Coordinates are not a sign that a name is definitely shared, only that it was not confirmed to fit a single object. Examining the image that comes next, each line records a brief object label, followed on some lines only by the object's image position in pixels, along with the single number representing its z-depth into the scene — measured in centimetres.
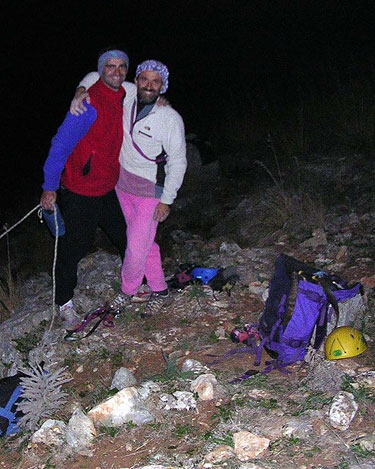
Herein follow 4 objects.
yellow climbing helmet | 363
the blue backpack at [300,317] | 377
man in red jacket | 388
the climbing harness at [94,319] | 440
